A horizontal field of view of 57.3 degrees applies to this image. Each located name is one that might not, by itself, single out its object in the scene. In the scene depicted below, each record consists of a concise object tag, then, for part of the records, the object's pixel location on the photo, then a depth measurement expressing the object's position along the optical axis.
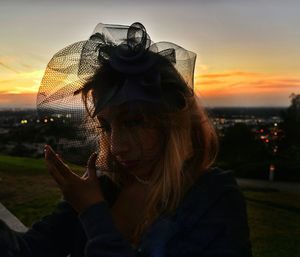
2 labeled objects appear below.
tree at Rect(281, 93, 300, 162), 13.63
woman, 0.66
